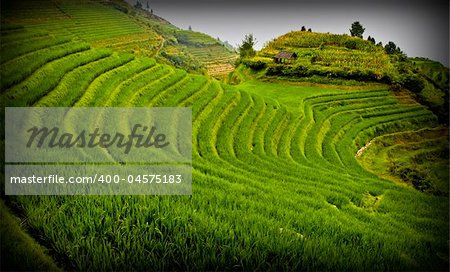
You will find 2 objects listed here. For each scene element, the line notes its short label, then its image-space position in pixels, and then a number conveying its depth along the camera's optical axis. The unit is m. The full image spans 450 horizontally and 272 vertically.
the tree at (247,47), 42.50
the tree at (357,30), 44.00
